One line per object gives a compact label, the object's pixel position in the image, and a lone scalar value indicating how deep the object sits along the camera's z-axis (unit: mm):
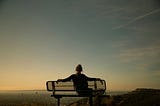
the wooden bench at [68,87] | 4446
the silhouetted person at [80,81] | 4371
